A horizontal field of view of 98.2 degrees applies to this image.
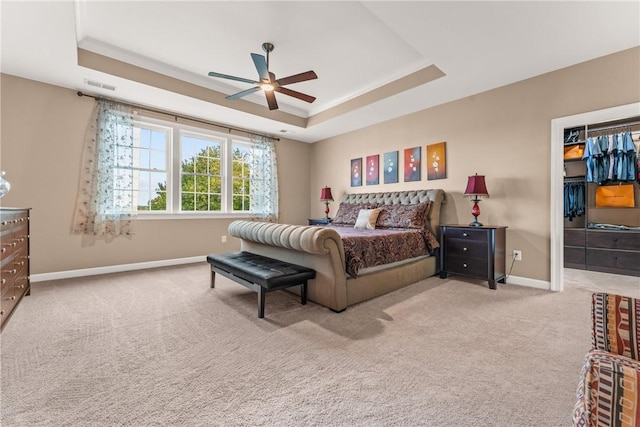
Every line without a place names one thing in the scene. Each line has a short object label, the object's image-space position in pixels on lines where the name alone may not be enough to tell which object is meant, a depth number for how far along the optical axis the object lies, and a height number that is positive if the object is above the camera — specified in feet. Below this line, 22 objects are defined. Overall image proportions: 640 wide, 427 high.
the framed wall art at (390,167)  16.03 +2.74
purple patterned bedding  8.90 -1.19
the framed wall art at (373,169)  16.99 +2.76
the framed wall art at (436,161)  13.96 +2.71
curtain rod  12.97 +5.44
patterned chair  2.07 -1.42
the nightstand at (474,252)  10.87 -1.58
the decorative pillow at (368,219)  13.83 -0.26
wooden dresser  7.11 -1.34
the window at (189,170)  14.78 +2.59
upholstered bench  7.88 -1.79
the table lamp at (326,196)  18.79 +1.21
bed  8.41 -1.30
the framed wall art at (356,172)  17.98 +2.74
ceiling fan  9.55 +4.87
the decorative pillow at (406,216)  12.79 -0.11
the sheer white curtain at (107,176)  12.82 +1.81
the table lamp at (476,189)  11.57 +1.06
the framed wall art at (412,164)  15.03 +2.75
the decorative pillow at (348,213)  15.70 +0.05
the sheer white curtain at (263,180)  18.74 +2.35
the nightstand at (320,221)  18.30 -0.51
